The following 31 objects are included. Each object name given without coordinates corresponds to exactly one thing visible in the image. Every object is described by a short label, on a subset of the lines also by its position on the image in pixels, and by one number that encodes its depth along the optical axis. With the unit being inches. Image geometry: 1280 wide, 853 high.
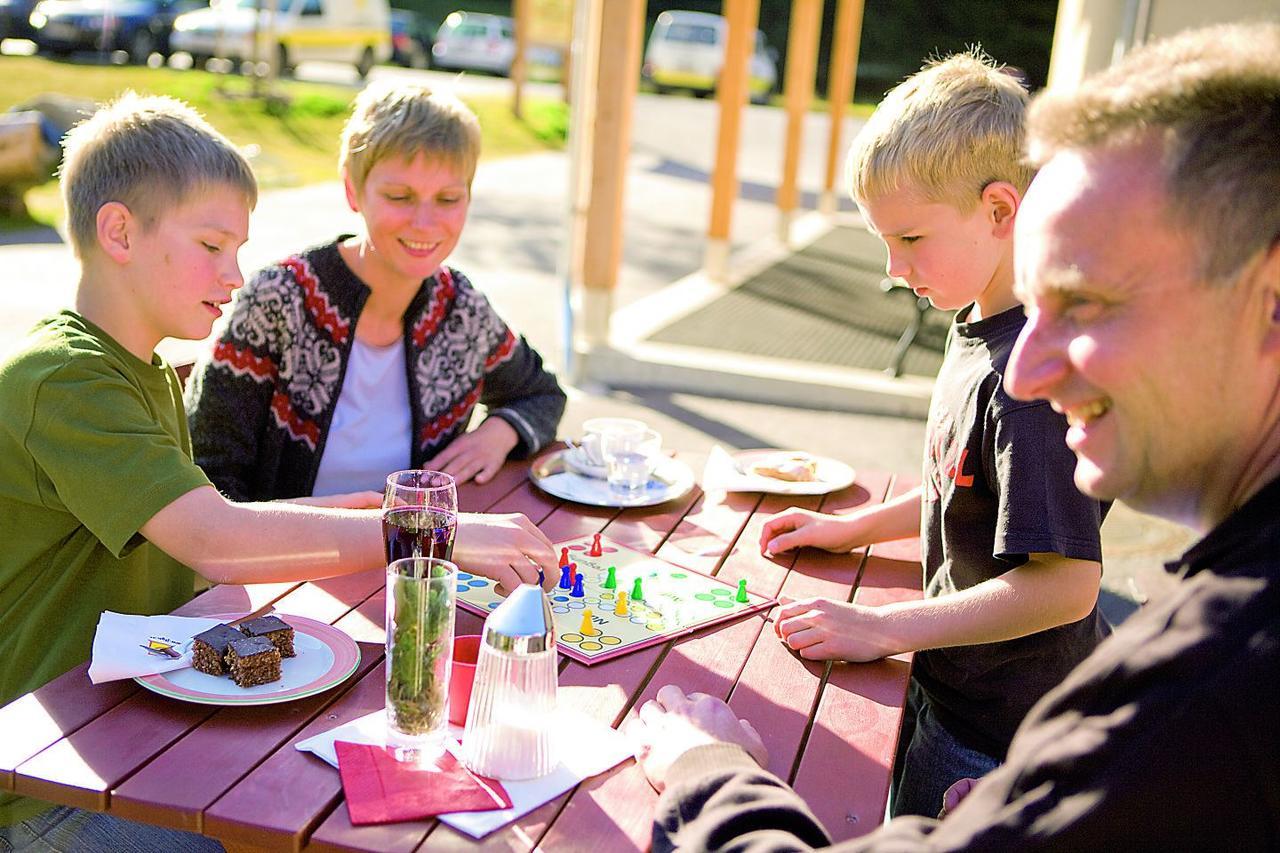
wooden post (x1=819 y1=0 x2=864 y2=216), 535.5
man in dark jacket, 36.9
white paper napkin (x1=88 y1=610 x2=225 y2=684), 63.9
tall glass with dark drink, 71.2
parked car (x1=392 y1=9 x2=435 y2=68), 1075.9
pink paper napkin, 54.5
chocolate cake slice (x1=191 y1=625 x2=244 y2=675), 65.3
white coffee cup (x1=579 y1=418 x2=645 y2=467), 108.3
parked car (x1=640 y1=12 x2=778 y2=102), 1043.3
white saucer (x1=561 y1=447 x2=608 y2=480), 108.5
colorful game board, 75.1
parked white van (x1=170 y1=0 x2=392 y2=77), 798.5
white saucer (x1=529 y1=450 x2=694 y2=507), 102.4
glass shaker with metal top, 57.1
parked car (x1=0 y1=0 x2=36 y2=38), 807.7
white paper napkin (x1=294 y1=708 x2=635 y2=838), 54.6
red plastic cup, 62.0
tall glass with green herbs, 57.7
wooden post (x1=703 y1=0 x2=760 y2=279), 350.3
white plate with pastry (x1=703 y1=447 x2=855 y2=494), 107.8
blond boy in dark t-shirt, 73.2
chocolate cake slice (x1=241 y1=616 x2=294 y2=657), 67.2
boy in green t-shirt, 72.5
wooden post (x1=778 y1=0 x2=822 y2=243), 442.0
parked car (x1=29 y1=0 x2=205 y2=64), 786.2
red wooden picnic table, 53.9
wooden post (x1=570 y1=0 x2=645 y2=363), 257.3
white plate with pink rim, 62.6
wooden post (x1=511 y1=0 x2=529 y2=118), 693.9
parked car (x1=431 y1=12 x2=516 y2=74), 1093.1
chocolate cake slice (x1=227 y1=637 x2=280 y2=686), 64.2
